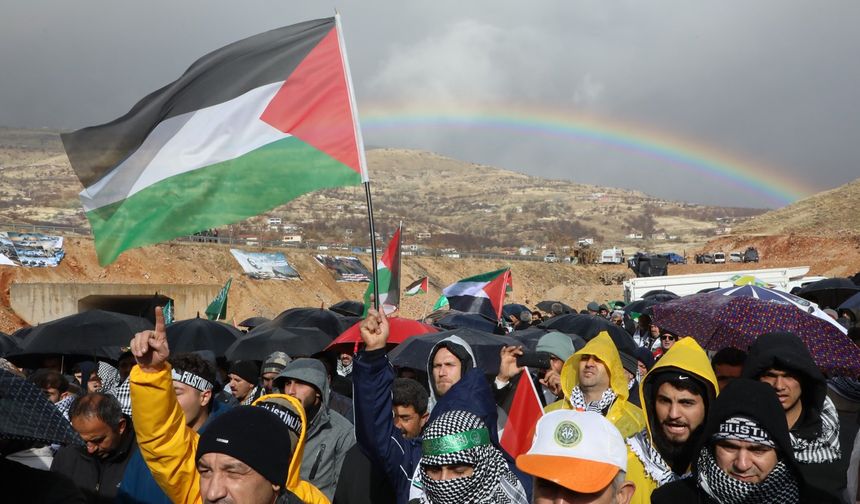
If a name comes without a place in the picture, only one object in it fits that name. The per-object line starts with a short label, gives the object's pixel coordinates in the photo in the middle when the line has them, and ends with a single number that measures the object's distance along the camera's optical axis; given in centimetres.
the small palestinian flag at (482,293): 1488
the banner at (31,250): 4169
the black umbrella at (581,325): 1293
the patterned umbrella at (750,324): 554
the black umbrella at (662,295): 2285
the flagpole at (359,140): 509
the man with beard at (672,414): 407
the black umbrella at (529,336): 1067
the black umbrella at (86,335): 975
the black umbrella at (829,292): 1797
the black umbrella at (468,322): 1213
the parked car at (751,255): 6372
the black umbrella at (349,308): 1897
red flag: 528
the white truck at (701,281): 3003
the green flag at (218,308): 1609
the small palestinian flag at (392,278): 612
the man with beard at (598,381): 482
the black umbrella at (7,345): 1034
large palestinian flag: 569
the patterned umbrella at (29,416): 258
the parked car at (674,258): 7137
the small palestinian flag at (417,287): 1694
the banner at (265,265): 5256
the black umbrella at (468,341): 799
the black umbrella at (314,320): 1266
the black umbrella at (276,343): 1002
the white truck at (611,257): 8069
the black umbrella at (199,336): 1120
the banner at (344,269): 5747
